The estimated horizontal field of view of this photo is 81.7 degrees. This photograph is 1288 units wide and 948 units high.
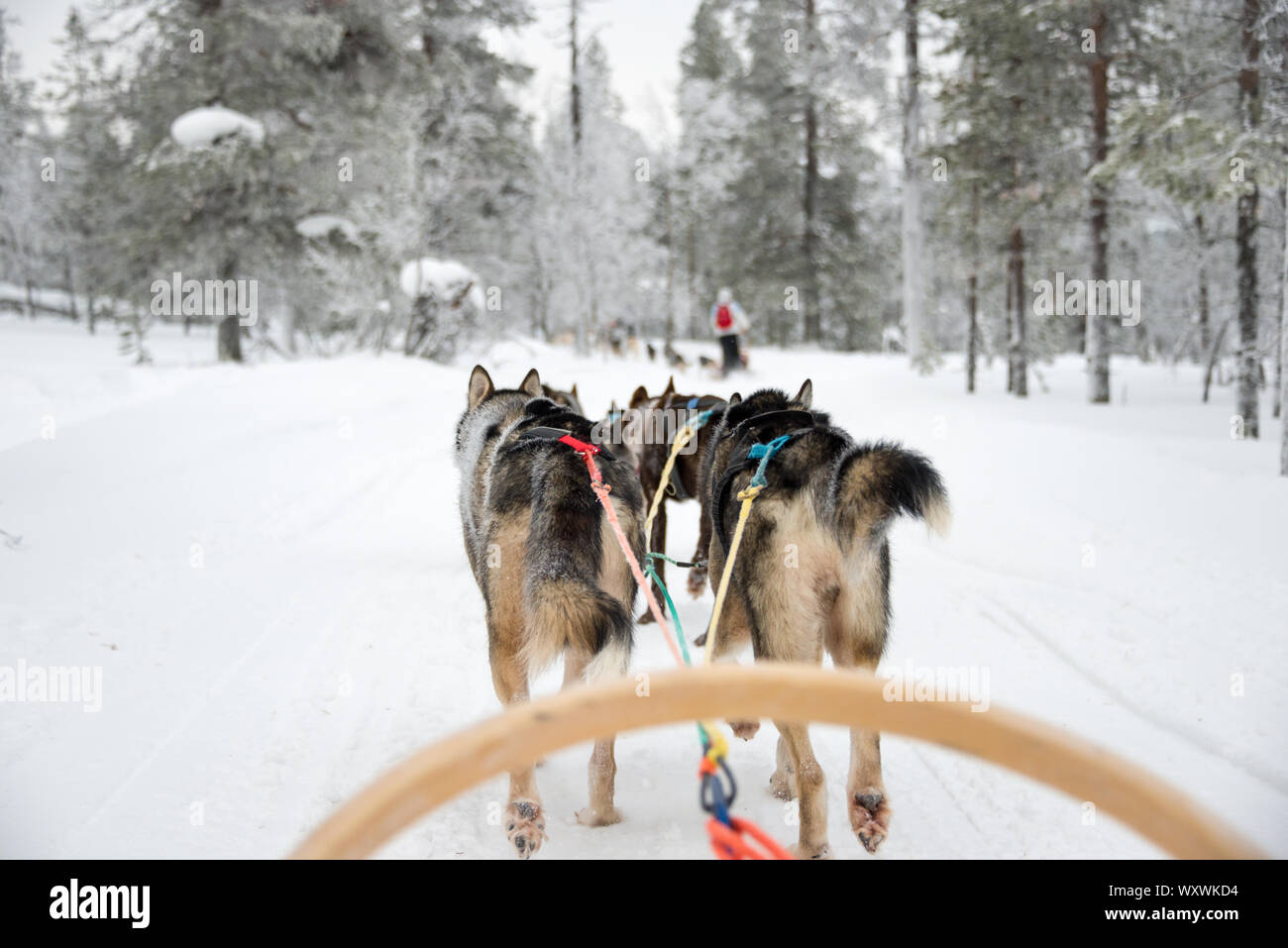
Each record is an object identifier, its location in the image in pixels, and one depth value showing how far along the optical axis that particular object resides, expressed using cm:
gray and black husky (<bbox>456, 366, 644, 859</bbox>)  274
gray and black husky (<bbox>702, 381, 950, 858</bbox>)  273
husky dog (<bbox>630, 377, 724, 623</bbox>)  624
